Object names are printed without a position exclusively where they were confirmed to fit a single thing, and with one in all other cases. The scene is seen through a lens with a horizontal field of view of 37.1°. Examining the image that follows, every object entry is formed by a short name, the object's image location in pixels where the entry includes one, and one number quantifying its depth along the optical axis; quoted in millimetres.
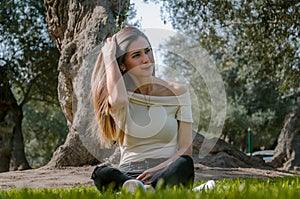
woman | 3430
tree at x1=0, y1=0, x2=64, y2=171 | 15789
